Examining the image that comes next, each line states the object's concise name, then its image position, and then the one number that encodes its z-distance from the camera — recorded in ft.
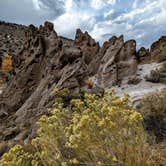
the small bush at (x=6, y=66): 76.68
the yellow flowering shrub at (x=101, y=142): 6.58
